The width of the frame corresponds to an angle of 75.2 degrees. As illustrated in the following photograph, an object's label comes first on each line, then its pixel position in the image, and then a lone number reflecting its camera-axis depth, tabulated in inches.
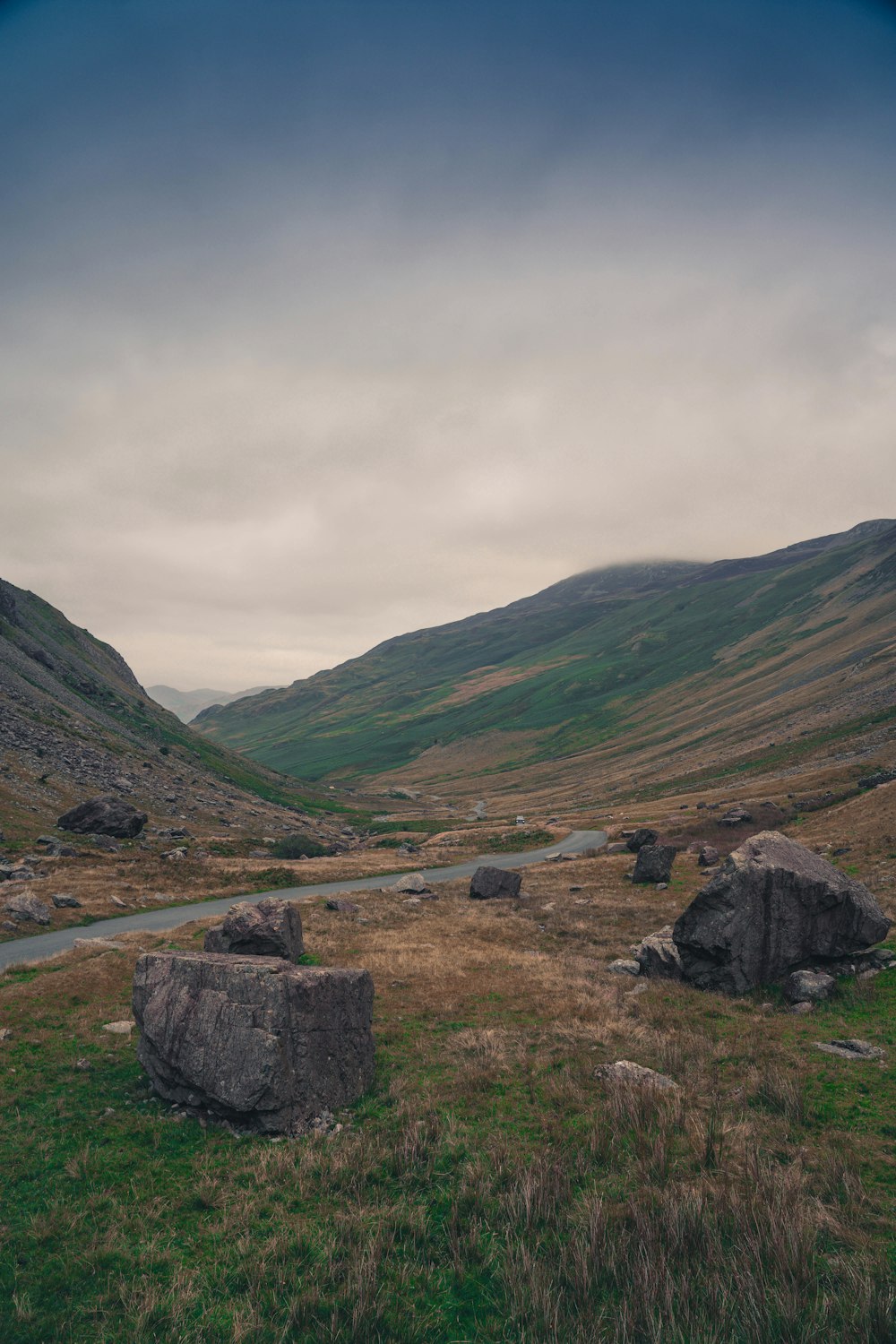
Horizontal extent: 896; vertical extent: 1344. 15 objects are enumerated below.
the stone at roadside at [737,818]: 2726.4
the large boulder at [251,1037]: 593.9
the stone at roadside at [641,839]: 2585.4
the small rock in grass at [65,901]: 1561.3
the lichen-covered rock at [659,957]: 1063.0
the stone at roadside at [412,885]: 2042.3
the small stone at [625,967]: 1126.4
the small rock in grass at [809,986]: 908.0
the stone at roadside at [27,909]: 1405.0
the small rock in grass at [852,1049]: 719.7
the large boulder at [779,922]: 963.3
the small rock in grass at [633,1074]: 653.3
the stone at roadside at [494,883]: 1989.4
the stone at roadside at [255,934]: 1036.5
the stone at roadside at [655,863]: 1988.2
